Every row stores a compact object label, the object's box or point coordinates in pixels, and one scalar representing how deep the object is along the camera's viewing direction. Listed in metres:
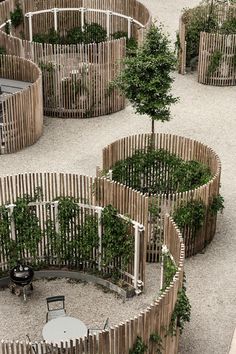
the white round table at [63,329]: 14.42
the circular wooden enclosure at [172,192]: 17.50
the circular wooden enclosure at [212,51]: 27.19
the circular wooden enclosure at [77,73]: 24.66
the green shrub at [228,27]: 28.80
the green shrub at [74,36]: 30.47
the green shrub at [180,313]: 13.68
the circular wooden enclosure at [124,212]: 12.38
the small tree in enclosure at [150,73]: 19.99
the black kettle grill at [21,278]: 16.30
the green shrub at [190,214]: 17.52
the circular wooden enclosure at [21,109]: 22.31
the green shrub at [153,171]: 19.94
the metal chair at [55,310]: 15.59
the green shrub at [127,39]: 27.22
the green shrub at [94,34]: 30.39
